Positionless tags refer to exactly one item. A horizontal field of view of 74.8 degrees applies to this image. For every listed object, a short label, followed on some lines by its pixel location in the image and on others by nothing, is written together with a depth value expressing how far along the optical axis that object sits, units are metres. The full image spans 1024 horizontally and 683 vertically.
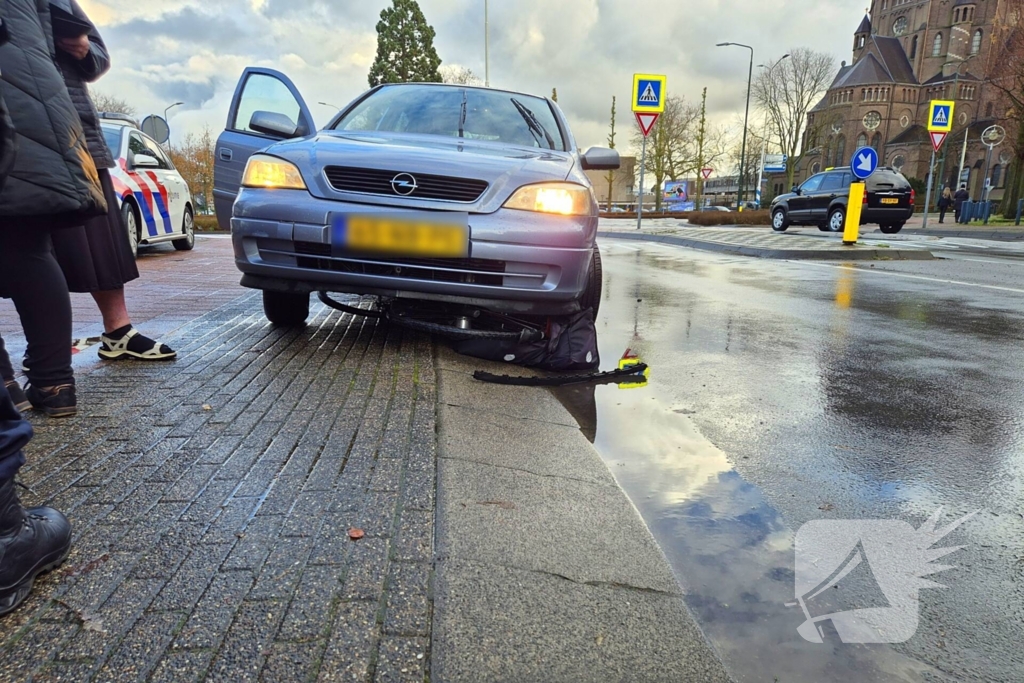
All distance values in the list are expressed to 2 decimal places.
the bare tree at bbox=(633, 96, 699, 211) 55.69
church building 60.66
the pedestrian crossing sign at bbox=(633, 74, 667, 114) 16.31
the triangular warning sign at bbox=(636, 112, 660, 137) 16.41
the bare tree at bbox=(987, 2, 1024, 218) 27.52
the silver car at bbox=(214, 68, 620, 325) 3.42
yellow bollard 13.25
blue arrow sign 13.48
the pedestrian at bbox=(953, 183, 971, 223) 28.38
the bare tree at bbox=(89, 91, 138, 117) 47.22
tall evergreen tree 47.59
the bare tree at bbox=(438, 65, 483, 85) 48.39
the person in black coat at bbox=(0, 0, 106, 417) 2.27
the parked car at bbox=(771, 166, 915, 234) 18.48
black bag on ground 3.89
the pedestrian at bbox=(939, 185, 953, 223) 27.62
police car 8.45
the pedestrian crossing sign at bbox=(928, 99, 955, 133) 17.17
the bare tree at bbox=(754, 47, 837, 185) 58.38
